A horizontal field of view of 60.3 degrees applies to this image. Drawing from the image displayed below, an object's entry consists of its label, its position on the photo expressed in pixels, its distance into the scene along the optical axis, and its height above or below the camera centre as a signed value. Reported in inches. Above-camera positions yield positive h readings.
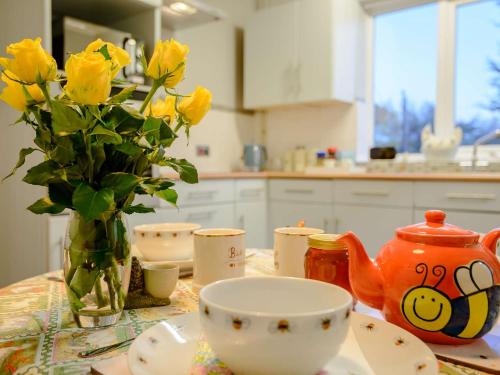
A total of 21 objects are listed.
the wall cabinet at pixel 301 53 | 122.8 +35.7
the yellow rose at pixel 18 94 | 22.5 +4.0
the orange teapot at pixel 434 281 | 21.4 -5.6
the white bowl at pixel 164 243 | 37.6 -6.4
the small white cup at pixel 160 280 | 28.6 -7.3
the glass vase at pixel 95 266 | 23.6 -5.3
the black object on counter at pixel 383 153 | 121.3 +5.6
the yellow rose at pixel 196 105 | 26.0 +4.0
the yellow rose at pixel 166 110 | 27.3 +3.9
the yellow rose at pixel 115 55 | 23.6 +6.4
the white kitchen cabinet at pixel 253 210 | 116.3 -10.6
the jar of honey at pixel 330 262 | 27.5 -5.8
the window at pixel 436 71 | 118.6 +29.9
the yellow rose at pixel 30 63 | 20.1 +5.1
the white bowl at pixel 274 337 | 15.6 -6.1
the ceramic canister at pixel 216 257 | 30.9 -6.3
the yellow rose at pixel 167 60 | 23.5 +6.1
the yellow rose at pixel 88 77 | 19.2 +4.2
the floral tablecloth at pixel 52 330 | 19.7 -8.9
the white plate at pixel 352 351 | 18.1 -8.1
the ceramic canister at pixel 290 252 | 32.9 -6.2
